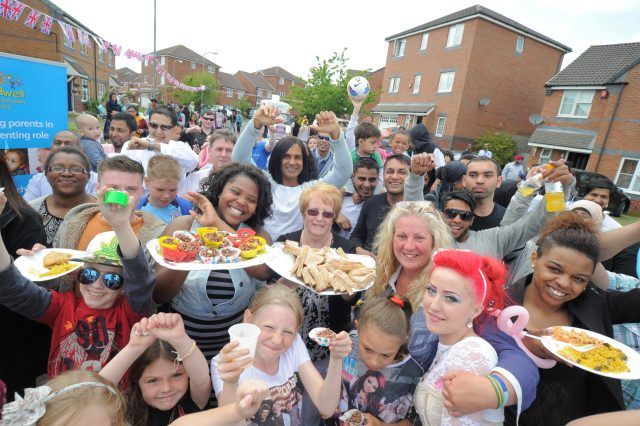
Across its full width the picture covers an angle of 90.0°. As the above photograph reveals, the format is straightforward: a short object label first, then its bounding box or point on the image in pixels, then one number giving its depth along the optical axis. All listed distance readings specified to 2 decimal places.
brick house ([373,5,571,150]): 27.42
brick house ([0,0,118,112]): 19.52
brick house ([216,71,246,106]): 73.38
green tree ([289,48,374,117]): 29.45
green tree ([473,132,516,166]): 25.76
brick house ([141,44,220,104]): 65.50
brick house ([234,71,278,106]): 80.63
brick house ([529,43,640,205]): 18.55
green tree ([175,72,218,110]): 44.17
